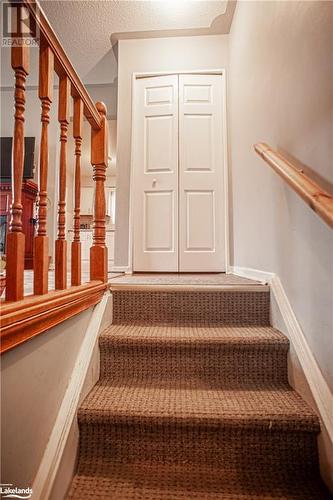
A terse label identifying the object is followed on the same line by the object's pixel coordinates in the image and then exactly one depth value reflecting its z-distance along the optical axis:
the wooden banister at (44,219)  0.79
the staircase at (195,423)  0.98
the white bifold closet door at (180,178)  3.05
